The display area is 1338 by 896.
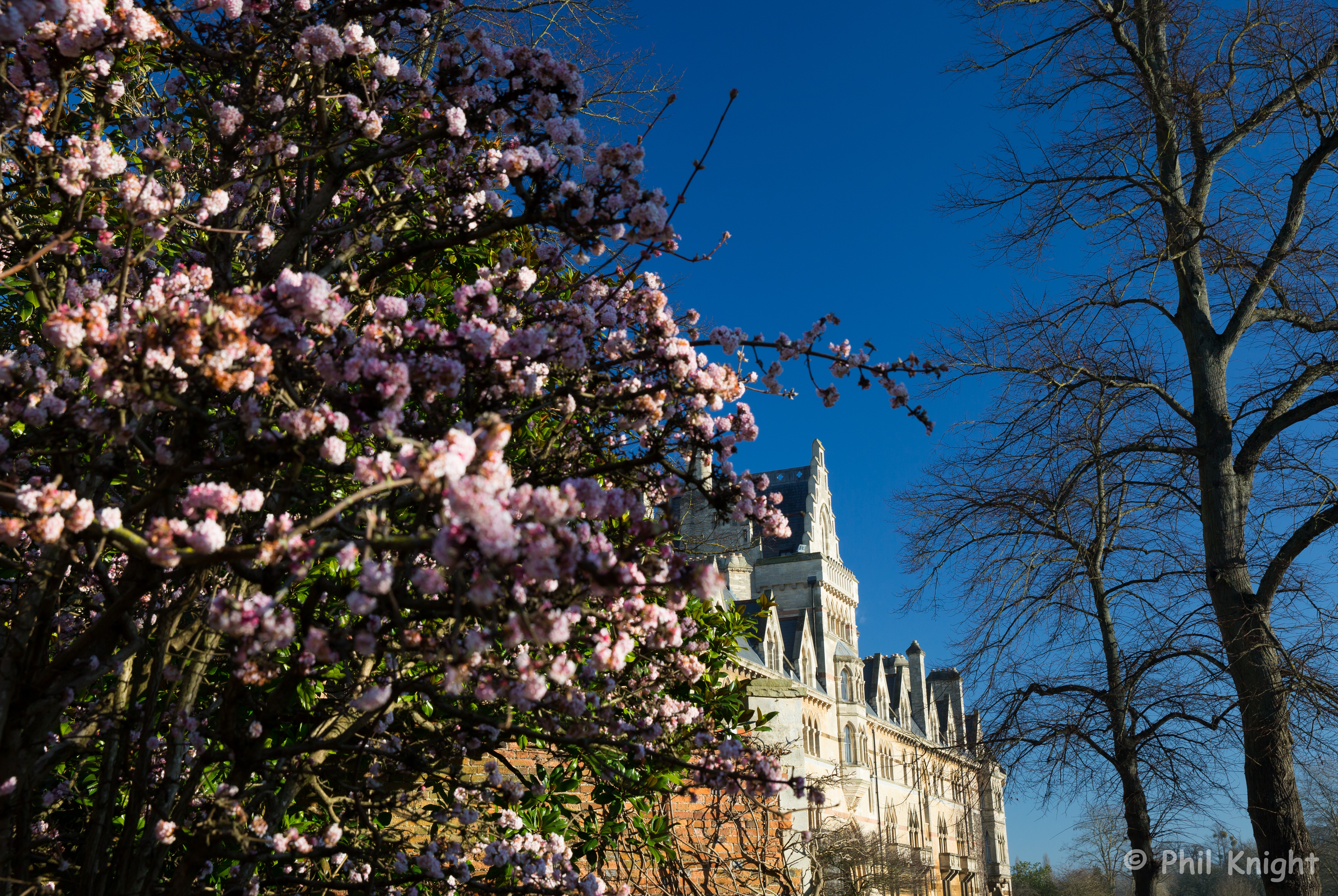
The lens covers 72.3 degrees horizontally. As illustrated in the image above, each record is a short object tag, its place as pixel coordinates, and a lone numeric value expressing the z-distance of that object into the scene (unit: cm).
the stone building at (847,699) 4294
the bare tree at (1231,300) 998
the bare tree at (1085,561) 1208
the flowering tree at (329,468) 259
